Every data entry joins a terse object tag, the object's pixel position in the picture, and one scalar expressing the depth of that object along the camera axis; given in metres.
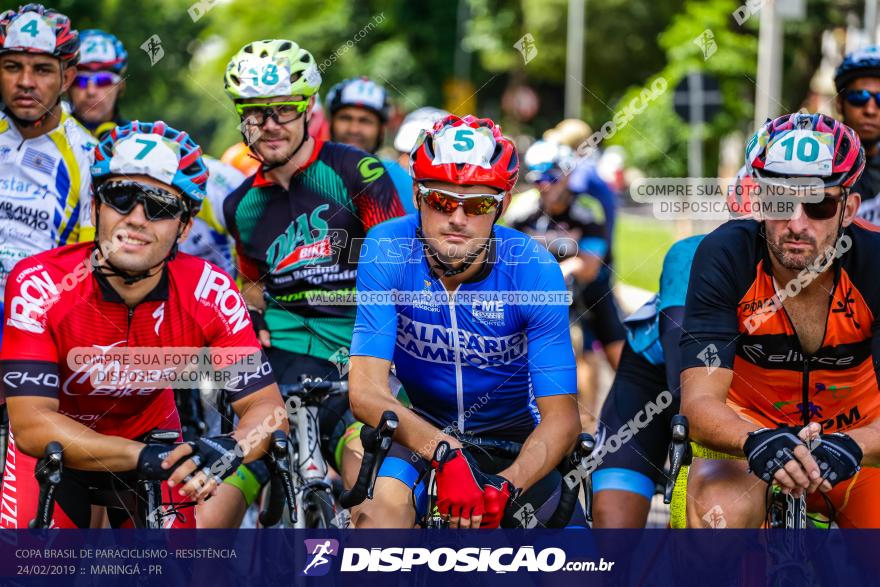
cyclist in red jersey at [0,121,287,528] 9.30
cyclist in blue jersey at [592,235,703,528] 11.77
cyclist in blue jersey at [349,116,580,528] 9.69
